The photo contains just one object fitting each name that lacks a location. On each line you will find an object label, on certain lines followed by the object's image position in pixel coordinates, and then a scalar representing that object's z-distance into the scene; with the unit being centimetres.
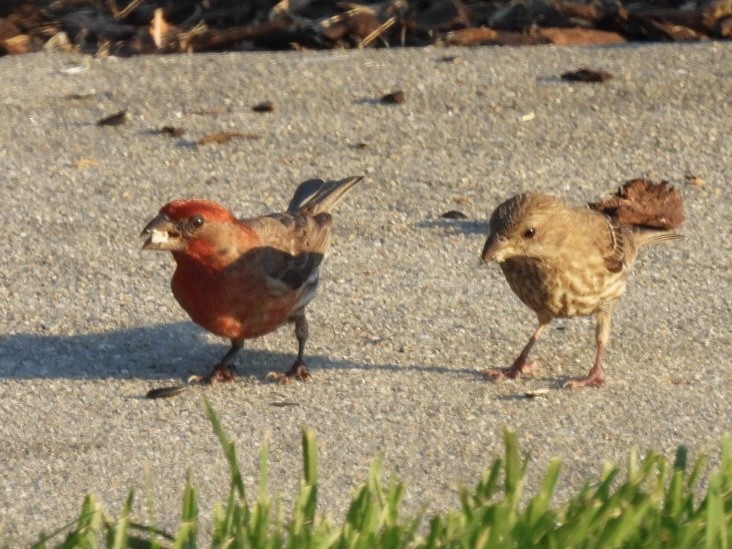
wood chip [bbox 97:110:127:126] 1025
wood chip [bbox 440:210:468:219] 890
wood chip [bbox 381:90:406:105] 1045
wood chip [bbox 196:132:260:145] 1000
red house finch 708
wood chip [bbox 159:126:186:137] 1012
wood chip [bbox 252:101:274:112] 1041
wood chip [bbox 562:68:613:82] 1069
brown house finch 703
